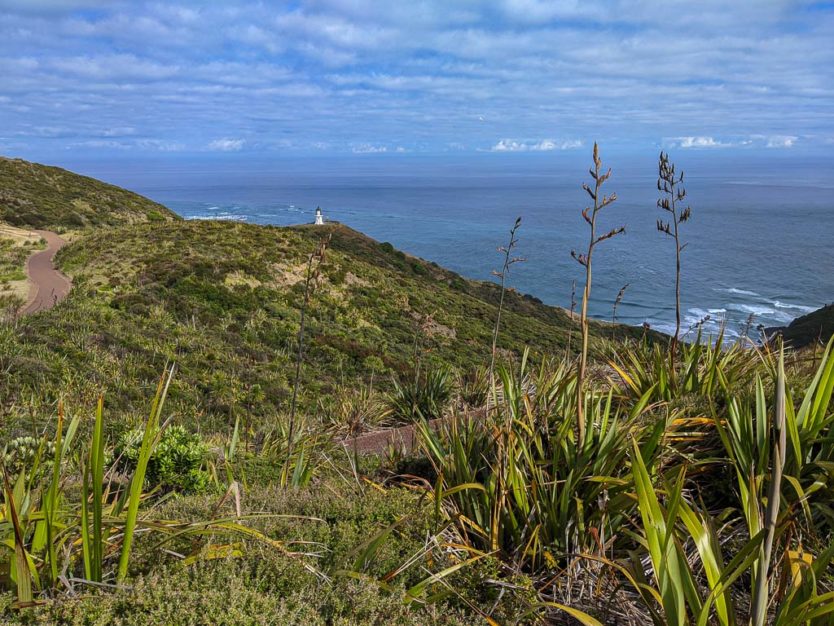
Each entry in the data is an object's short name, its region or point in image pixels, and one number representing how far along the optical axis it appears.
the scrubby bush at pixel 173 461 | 4.07
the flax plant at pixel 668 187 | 3.78
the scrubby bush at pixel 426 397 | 7.22
